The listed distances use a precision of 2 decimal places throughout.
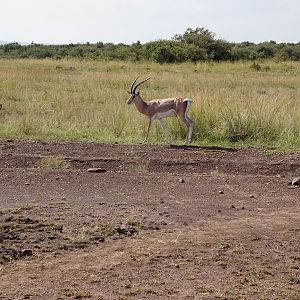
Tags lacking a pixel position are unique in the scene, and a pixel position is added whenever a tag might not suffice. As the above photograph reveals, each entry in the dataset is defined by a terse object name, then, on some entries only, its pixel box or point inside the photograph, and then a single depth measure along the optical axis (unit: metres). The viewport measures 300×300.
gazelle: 19.71
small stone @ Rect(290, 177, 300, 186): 13.94
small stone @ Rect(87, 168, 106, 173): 15.03
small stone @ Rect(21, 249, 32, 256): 8.64
